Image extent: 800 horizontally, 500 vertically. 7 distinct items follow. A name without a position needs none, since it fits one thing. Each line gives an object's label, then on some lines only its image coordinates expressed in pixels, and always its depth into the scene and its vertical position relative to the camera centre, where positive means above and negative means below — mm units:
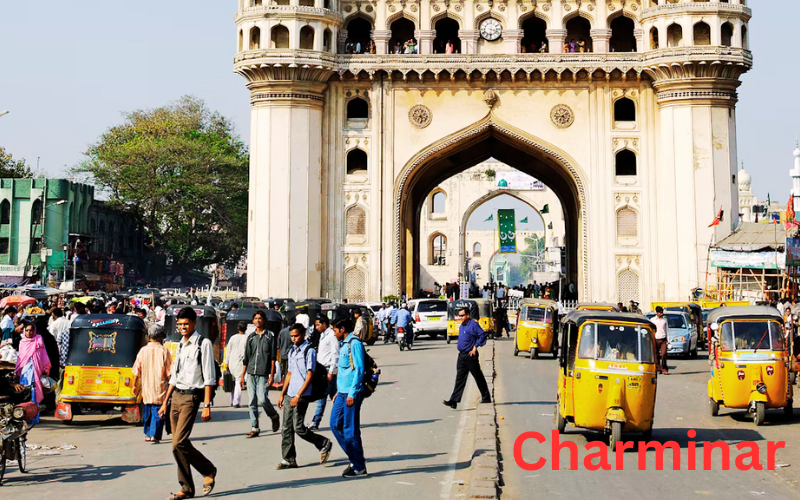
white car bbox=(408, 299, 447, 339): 31953 +8
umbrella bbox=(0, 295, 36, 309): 24750 +378
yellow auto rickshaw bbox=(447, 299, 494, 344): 28888 +37
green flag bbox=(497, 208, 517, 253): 58344 +4871
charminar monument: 34750 +6724
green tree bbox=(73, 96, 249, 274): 53250 +6912
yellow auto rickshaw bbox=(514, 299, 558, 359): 23828 -252
